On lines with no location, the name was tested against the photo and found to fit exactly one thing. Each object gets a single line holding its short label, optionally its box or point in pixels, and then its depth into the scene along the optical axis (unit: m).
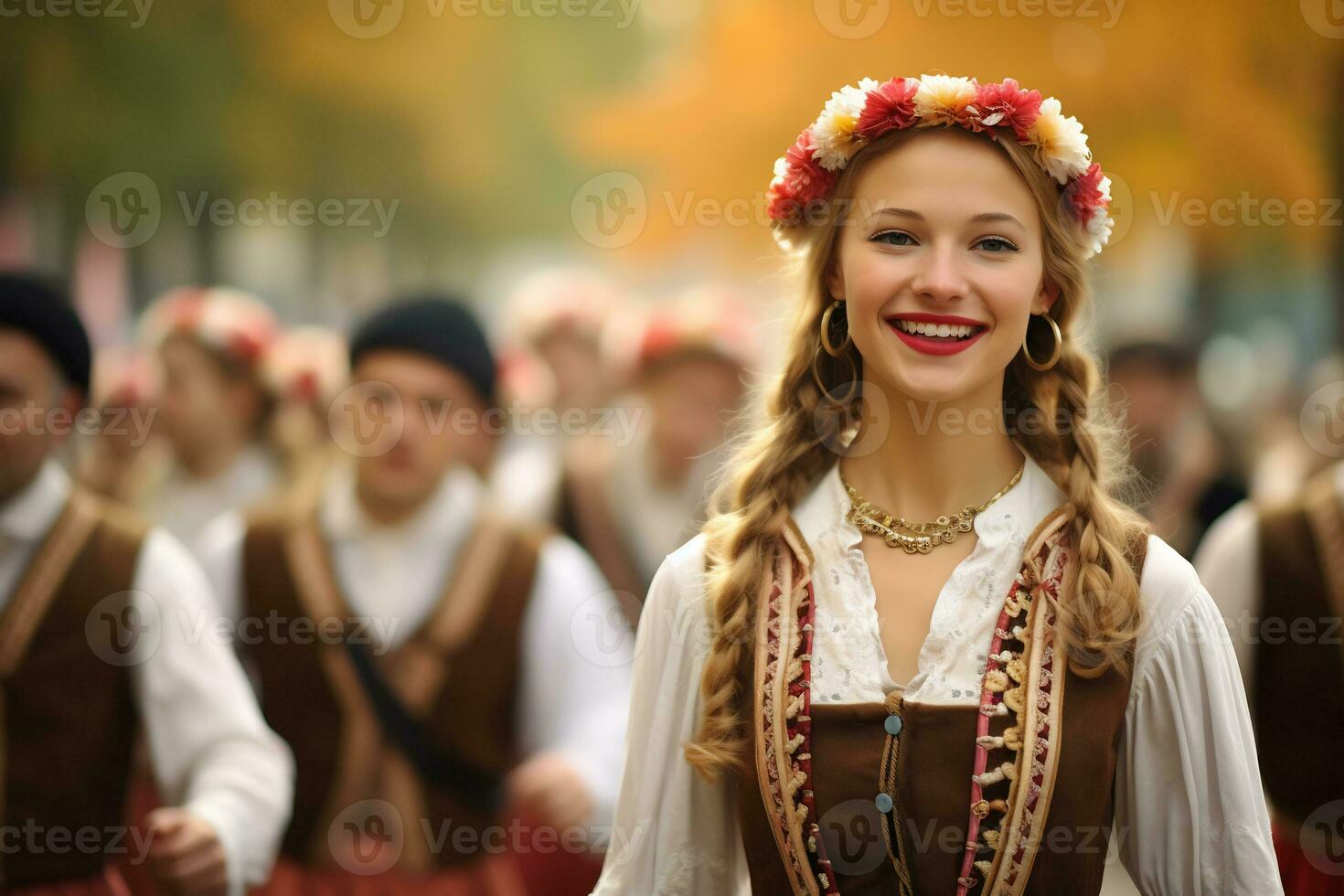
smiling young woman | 3.46
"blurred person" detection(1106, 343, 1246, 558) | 11.47
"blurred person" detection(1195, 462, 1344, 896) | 7.00
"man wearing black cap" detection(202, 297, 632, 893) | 7.79
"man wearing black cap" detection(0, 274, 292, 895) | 6.03
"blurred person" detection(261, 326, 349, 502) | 9.87
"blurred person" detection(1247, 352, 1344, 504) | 11.55
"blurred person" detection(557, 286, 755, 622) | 10.41
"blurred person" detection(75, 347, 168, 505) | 11.04
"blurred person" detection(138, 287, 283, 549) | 10.98
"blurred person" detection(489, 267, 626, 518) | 10.75
